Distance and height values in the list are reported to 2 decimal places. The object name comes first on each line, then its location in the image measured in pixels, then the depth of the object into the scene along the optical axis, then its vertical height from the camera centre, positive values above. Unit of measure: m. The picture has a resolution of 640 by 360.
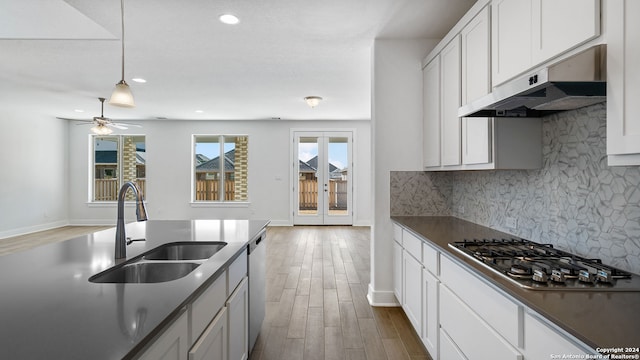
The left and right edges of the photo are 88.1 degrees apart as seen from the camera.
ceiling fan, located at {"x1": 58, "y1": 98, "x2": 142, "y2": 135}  5.43 +0.94
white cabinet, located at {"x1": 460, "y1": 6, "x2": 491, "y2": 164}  2.07 +0.68
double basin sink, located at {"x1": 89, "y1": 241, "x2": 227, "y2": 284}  1.52 -0.43
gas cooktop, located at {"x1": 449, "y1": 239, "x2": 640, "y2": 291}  1.25 -0.37
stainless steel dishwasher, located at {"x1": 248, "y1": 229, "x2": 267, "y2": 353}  2.29 -0.78
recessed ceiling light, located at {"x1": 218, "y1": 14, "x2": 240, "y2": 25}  2.86 +1.42
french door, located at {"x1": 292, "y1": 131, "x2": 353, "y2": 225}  8.55 +0.08
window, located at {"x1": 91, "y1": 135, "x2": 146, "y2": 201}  8.71 +0.46
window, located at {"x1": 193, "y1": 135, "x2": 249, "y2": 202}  8.68 +0.33
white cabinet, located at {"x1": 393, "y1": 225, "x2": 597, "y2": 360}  1.10 -0.61
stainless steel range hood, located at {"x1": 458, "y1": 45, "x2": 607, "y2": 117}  1.21 +0.40
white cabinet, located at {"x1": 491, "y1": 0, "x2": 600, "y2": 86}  1.27 +0.69
